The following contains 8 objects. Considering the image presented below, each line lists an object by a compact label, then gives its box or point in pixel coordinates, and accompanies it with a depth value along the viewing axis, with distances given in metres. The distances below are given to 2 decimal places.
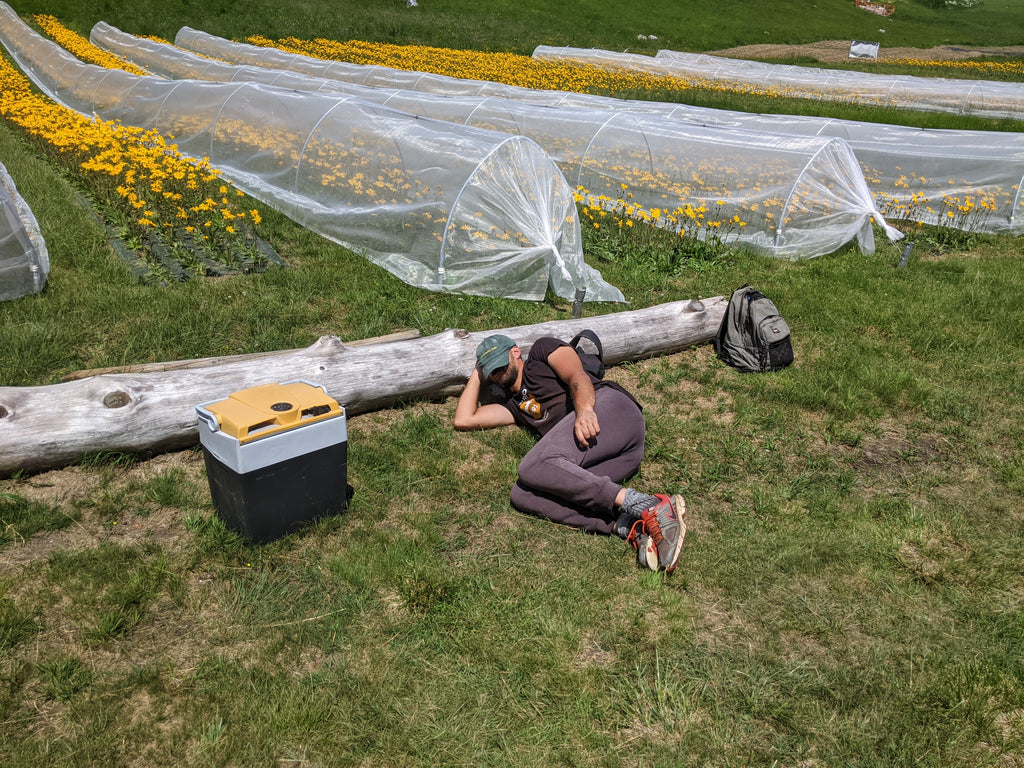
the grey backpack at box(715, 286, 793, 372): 5.91
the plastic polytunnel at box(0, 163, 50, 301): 5.65
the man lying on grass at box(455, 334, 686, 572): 3.68
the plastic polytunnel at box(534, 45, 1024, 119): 21.05
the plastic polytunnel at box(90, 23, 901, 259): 9.08
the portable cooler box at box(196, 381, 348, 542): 3.22
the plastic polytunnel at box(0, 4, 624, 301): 6.93
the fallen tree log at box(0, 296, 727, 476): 3.78
